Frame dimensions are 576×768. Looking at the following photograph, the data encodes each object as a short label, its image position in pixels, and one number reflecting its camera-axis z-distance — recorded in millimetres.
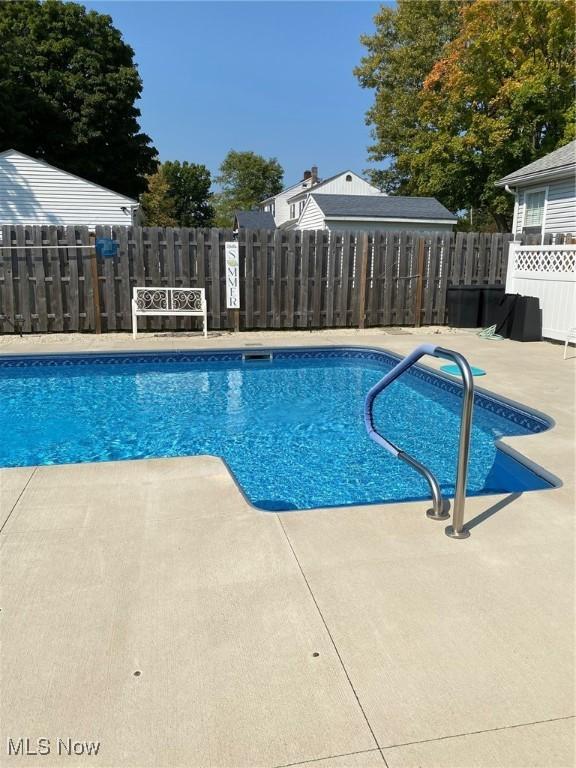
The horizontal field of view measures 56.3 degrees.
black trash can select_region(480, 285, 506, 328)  10250
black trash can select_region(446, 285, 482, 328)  10336
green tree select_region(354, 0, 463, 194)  29344
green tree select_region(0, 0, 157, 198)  23844
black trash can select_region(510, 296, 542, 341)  9047
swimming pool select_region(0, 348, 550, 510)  4414
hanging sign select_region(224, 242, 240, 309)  9648
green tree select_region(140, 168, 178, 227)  40656
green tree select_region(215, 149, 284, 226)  64500
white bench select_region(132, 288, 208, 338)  9281
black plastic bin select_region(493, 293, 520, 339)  9352
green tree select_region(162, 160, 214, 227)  59875
